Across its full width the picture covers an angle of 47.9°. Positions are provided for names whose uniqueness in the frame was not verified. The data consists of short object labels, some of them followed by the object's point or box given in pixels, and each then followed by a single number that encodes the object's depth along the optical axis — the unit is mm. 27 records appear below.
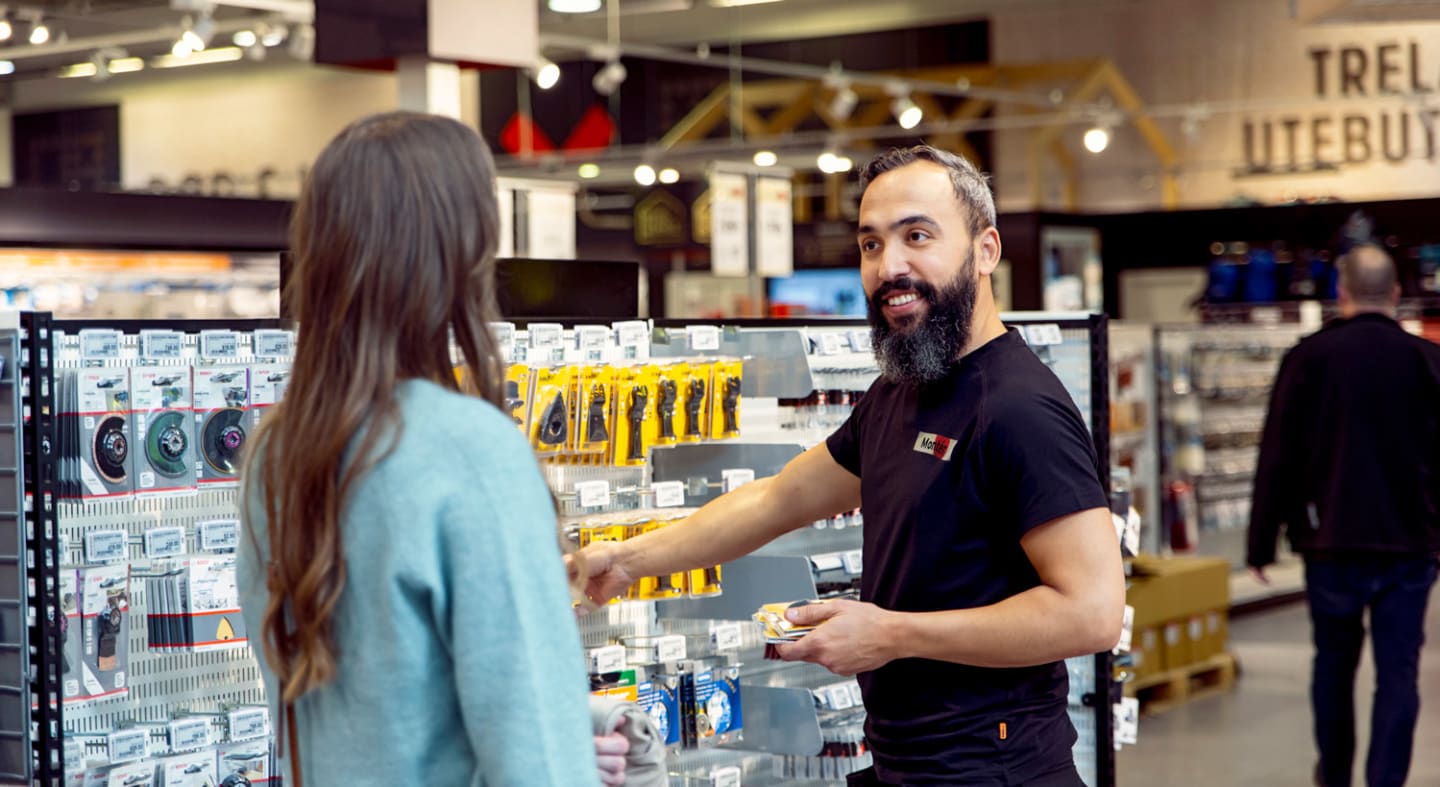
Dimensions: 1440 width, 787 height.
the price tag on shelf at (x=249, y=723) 2975
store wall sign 15926
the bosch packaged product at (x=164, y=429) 2906
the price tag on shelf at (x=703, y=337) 3531
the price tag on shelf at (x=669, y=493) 3428
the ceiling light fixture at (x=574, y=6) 9453
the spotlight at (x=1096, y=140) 14856
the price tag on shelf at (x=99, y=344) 2840
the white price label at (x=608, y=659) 3314
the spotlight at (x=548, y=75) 12475
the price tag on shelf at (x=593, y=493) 3326
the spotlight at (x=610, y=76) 13064
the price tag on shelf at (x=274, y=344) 3057
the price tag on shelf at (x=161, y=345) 2910
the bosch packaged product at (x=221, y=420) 2979
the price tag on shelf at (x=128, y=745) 2828
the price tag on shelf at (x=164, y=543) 2918
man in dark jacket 5117
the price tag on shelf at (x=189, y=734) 2914
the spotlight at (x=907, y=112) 14602
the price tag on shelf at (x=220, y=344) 2982
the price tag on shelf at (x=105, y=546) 2848
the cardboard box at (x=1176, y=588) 7352
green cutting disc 2916
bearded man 2189
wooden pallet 7504
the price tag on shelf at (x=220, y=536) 2979
